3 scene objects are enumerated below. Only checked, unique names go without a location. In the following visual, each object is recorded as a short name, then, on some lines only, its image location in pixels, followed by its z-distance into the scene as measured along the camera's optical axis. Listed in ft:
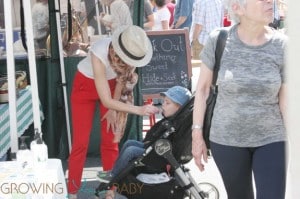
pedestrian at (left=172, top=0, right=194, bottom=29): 31.91
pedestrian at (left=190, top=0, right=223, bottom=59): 28.40
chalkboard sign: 22.43
